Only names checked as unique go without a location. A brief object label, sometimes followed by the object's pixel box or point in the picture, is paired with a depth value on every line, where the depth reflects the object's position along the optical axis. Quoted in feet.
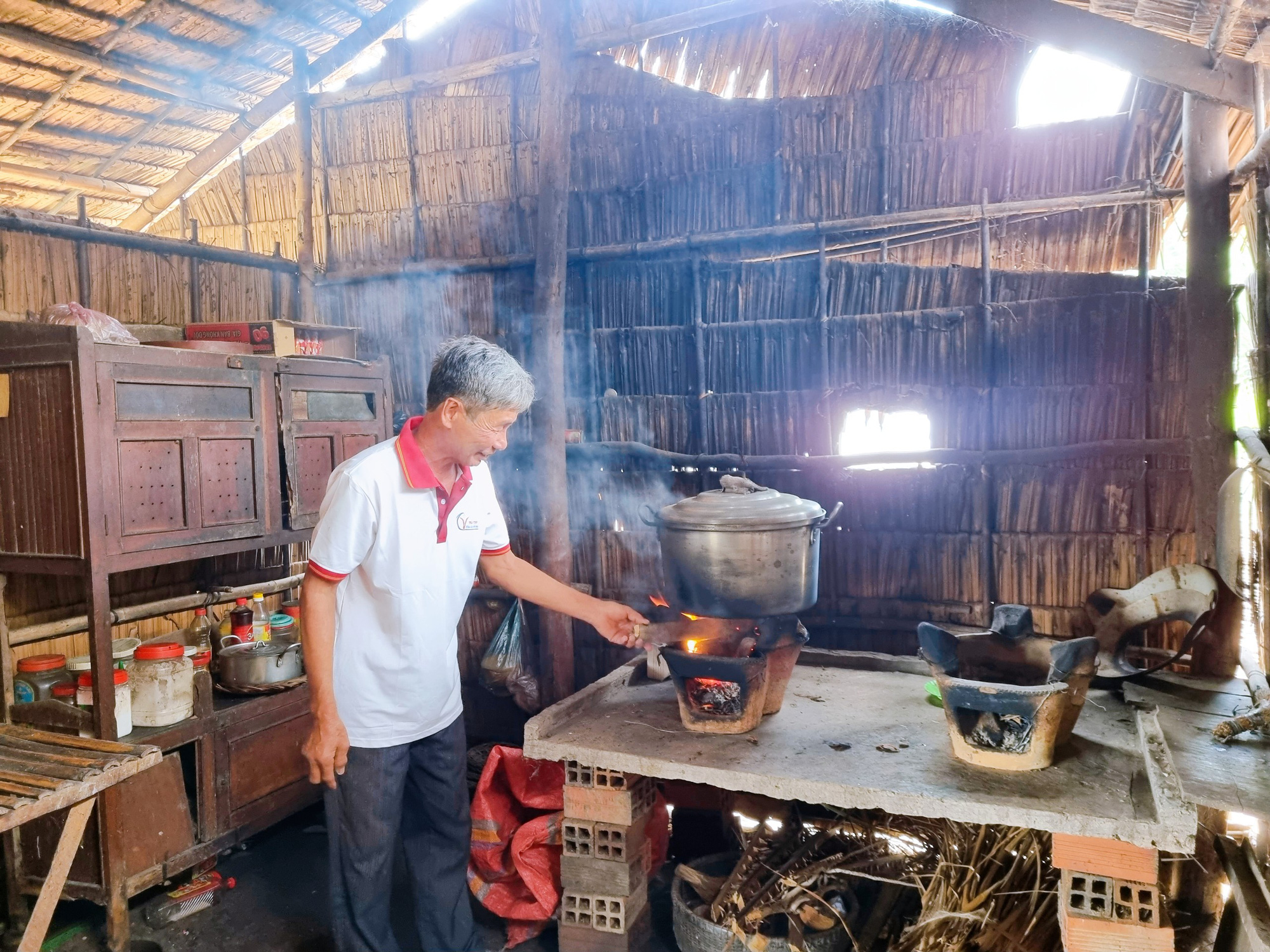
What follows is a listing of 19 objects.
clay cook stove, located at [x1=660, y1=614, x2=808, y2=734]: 10.97
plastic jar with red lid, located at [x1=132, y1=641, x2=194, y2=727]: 13.34
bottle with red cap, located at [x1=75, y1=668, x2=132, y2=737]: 12.70
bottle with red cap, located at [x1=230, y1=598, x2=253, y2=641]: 15.99
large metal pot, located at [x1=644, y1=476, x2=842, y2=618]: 11.59
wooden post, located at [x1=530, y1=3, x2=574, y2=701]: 17.57
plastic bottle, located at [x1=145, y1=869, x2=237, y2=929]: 13.33
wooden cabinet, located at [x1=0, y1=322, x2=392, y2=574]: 12.15
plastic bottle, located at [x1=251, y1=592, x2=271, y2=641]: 16.20
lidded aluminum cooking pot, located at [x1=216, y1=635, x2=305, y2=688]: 14.98
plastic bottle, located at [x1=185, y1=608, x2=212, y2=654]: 16.22
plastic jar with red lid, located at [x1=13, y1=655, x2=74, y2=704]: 13.28
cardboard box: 15.46
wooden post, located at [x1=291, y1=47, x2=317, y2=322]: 20.63
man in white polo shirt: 9.54
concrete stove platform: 8.90
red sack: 12.43
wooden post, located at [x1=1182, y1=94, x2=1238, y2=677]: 12.67
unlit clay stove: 9.71
